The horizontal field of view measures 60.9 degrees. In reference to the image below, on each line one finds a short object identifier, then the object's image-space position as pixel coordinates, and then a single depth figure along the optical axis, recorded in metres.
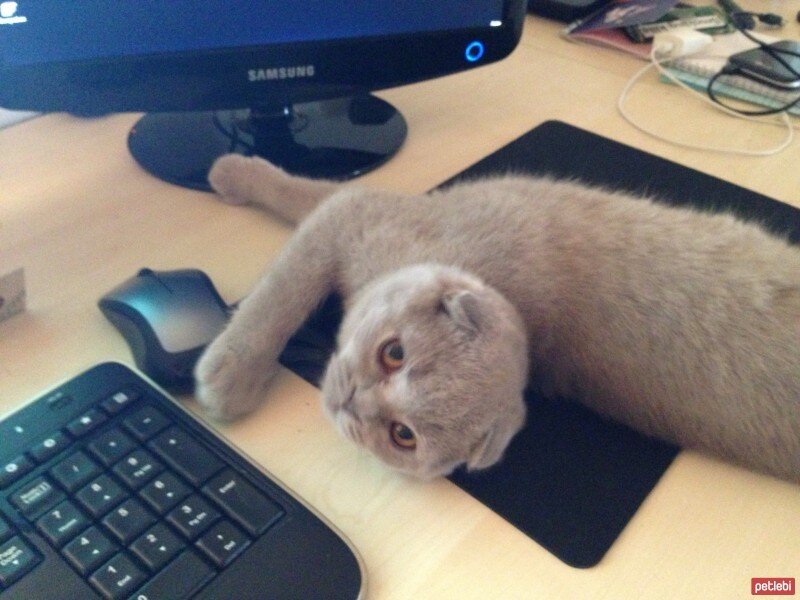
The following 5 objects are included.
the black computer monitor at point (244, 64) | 0.63
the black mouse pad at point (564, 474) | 0.45
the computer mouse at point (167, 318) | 0.51
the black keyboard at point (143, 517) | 0.38
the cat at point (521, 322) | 0.47
